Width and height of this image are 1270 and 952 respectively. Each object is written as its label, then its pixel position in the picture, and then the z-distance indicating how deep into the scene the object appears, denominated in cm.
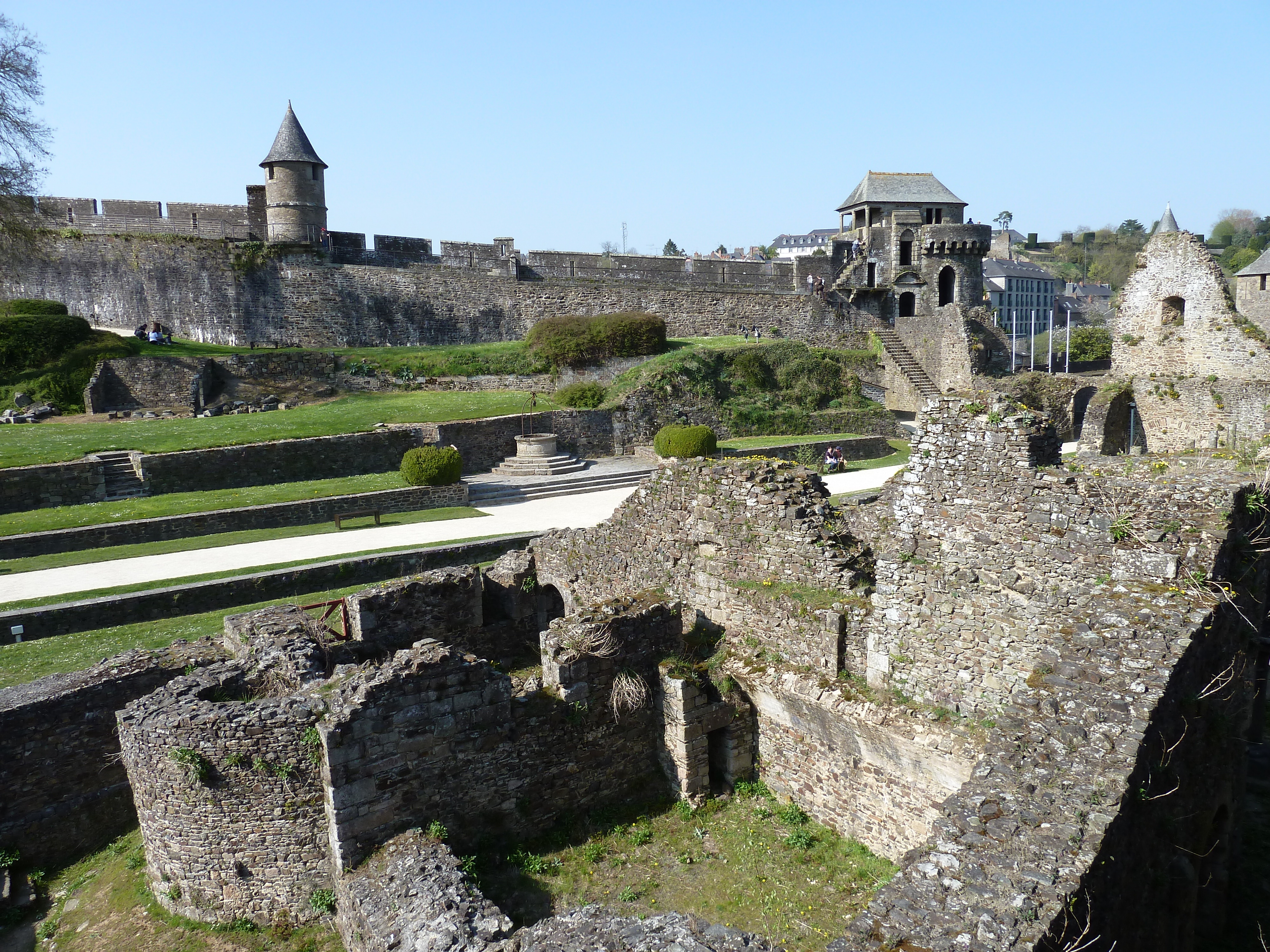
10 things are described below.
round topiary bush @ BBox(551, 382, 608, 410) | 2908
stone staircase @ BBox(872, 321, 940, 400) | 3562
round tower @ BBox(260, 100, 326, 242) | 3438
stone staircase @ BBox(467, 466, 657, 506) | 2277
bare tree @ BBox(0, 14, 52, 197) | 2794
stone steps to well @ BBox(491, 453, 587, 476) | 2534
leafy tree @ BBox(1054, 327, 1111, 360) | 6153
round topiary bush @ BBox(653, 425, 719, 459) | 2520
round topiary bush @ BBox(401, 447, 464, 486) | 2131
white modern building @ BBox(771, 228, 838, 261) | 14612
